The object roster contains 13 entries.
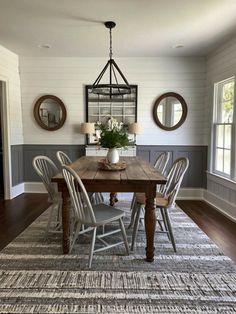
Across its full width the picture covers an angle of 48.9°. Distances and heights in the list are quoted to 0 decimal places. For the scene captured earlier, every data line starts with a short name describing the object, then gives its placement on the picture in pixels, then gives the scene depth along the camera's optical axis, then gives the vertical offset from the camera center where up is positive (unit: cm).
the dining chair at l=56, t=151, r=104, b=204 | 367 -87
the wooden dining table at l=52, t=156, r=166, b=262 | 249 -50
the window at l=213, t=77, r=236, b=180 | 412 +9
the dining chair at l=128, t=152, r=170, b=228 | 364 -41
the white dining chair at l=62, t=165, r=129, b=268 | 237 -78
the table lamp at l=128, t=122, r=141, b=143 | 512 +14
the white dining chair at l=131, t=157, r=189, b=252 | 280 -72
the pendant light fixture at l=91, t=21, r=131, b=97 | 308 +75
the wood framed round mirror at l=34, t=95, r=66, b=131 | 531 +42
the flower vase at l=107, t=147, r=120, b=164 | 318 -26
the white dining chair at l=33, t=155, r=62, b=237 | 303 -52
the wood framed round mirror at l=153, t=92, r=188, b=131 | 523 +49
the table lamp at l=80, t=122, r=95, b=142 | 509 +13
